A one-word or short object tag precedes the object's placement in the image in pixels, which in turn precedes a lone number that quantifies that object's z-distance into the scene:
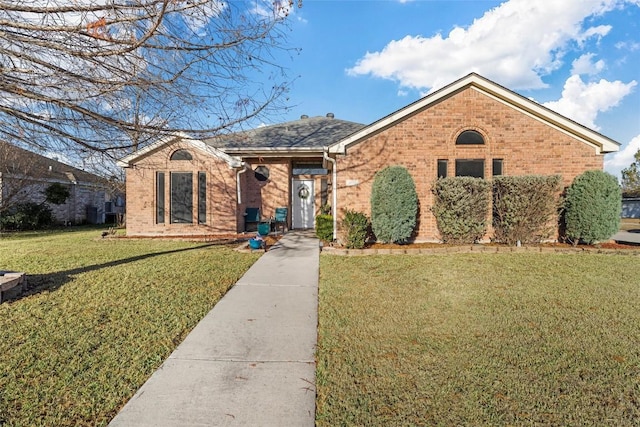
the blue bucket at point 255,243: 8.95
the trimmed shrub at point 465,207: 8.74
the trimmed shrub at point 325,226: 9.63
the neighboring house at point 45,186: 14.02
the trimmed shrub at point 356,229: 8.70
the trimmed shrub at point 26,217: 15.79
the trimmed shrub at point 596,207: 8.62
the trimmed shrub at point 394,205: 8.90
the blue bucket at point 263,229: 10.98
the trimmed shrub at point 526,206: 8.46
